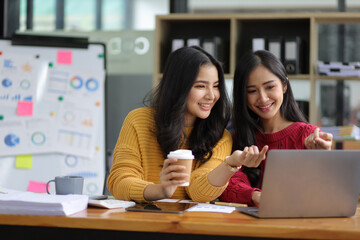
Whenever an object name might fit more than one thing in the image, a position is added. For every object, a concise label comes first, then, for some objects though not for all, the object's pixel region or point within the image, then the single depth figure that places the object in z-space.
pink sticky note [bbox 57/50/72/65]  3.44
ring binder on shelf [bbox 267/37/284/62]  3.44
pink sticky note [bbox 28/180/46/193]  3.24
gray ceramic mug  1.56
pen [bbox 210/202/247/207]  1.60
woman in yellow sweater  1.90
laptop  1.27
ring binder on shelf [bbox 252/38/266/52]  3.48
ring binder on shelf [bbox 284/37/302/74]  3.40
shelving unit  3.39
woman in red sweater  2.00
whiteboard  3.28
